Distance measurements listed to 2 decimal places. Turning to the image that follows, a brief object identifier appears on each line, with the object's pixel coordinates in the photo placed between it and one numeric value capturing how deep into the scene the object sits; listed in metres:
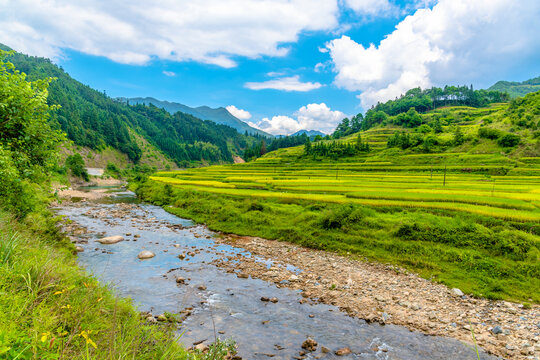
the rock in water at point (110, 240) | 20.69
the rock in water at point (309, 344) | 9.28
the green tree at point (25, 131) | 7.89
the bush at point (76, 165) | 78.56
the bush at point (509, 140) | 84.38
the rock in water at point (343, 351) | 9.05
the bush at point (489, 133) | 91.90
